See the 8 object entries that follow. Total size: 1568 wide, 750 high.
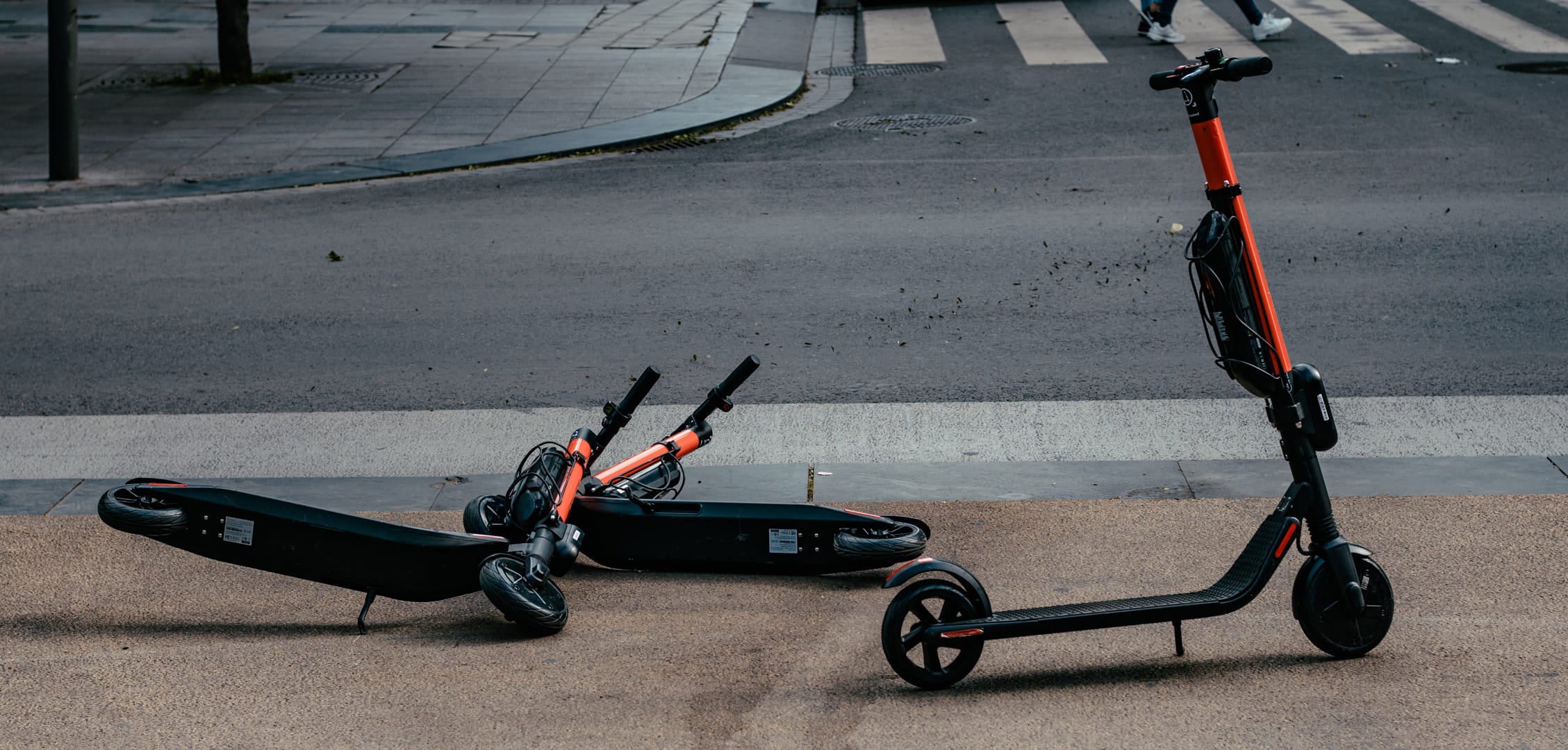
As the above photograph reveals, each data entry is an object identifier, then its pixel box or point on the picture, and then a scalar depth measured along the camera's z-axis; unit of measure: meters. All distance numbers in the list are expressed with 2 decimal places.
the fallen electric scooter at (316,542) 4.16
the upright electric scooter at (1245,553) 3.67
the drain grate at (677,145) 12.22
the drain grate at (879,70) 15.66
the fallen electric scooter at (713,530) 4.39
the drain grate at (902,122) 12.80
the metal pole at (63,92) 11.05
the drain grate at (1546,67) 14.20
